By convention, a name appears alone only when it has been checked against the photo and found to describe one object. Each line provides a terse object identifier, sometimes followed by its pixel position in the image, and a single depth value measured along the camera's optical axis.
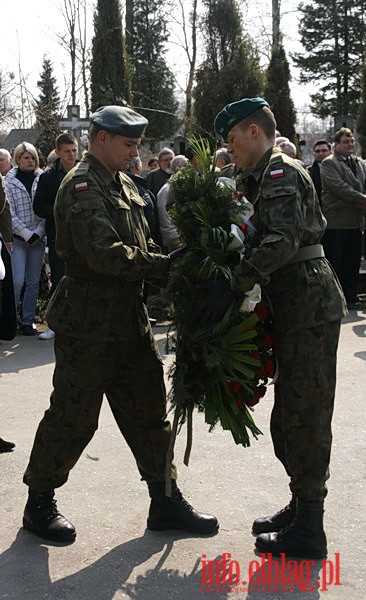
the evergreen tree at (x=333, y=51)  38.91
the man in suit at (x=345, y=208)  10.20
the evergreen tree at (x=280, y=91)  22.78
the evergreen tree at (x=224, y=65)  21.54
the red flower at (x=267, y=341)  3.68
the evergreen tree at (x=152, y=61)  34.81
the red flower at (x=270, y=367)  3.71
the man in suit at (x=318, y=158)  10.88
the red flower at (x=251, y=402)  3.70
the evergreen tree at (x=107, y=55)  18.44
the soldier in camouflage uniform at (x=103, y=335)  3.65
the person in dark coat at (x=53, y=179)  8.48
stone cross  16.67
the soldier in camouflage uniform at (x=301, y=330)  3.61
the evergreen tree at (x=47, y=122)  20.09
